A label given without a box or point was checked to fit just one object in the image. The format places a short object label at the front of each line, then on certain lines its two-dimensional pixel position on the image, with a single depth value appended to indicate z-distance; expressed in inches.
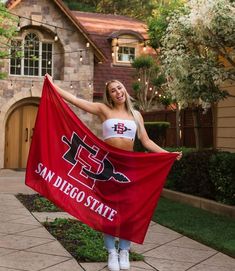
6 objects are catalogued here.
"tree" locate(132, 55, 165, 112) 853.2
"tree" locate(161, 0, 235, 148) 403.5
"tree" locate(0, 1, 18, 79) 573.6
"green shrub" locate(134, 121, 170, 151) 658.2
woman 211.2
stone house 804.0
